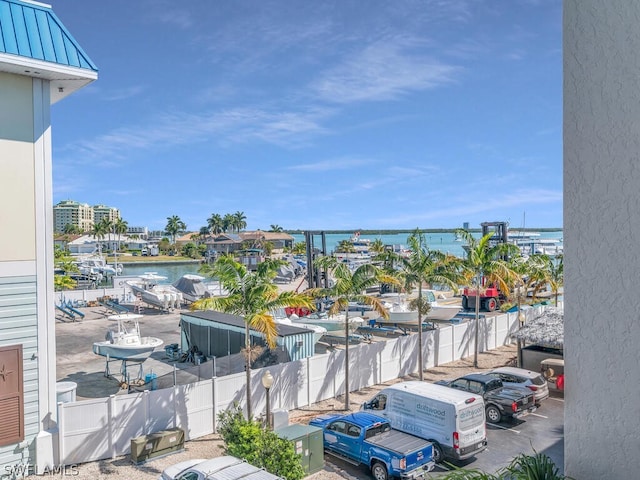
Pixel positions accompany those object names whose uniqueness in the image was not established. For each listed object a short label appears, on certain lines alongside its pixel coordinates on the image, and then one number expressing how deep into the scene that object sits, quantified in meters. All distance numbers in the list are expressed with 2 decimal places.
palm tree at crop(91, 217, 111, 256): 111.88
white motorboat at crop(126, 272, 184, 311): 38.81
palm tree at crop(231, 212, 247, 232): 169.65
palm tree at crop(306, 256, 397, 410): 17.19
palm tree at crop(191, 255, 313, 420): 13.88
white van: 12.63
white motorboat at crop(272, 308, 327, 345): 23.00
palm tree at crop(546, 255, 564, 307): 30.35
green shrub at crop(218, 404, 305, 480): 11.10
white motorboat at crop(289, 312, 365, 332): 27.97
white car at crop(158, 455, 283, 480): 9.39
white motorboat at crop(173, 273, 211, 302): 42.43
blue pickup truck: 11.77
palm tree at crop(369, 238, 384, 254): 82.96
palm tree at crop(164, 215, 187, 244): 163.69
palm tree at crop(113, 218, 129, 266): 105.79
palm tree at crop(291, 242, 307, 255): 127.34
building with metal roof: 11.99
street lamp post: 12.98
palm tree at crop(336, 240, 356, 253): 97.04
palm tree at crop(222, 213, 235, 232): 168.02
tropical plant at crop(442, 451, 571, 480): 4.54
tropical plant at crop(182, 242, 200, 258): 131.98
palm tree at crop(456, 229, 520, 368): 22.89
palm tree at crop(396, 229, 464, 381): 19.78
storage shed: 19.47
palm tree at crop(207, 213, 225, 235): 163.00
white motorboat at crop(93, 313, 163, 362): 19.88
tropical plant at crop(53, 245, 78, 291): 38.97
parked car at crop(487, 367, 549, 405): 16.94
